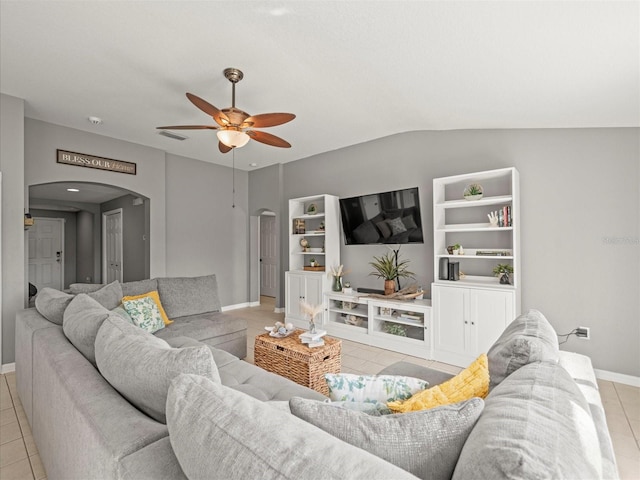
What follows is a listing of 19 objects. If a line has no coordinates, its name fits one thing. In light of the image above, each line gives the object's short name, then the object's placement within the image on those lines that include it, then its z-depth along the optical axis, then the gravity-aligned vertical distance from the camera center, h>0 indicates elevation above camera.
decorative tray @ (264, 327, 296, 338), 3.05 -0.85
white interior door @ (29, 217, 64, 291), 7.69 -0.16
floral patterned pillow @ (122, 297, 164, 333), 3.03 -0.65
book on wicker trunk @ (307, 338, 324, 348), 2.75 -0.85
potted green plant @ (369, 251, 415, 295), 4.26 -0.37
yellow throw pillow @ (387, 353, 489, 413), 1.09 -0.53
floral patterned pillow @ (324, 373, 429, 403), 1.23 -0.56
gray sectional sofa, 0.66 -0.46
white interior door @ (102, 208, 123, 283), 6.64 -0.01
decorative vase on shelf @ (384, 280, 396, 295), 4.22 -0.59
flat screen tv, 4.23 +0.34
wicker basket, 2.61 -0.98
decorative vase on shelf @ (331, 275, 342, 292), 4.84 -0.61
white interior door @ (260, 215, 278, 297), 7.96 -0.30
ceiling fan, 2.60 +1.03
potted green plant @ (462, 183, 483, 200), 3.57 +0.54
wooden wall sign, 4.21 +1.15
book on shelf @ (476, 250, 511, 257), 3.51 -0.14
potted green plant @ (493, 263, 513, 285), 3.40 -0.33
